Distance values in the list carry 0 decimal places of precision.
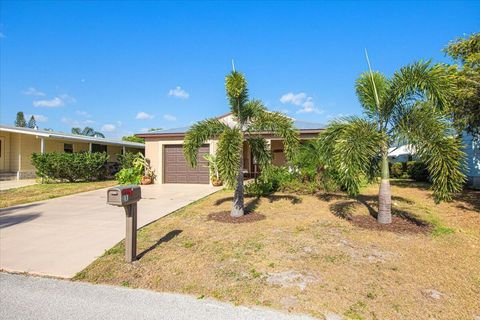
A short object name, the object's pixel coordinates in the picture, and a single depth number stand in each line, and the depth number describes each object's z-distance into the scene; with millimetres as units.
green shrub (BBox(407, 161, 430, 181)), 16891
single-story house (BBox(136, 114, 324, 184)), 15578
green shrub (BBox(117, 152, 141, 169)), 17156
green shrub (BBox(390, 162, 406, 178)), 20244
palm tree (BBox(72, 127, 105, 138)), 55553
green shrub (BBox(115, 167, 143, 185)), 15211
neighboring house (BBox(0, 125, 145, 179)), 17605
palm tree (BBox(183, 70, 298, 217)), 7170
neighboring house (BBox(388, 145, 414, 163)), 22219
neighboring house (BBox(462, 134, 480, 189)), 13367
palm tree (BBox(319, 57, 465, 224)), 5488
